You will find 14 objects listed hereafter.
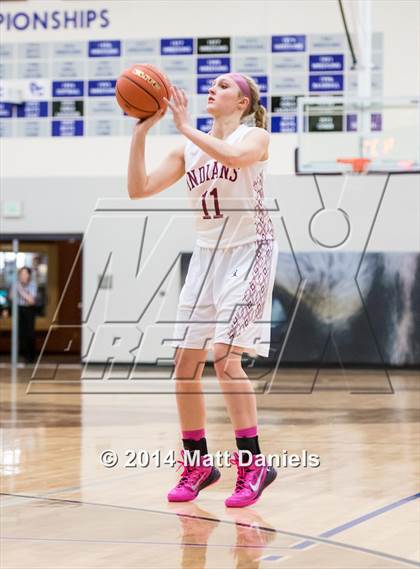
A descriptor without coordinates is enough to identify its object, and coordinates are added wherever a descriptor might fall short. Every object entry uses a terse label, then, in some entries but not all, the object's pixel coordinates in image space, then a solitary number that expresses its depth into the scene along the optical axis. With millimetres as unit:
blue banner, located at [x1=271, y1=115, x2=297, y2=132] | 18172
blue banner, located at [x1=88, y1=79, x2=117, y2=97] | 18750
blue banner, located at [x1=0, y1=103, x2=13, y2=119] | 19047
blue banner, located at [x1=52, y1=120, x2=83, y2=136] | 18922
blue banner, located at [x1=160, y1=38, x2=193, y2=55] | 18500
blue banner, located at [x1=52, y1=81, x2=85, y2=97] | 18828
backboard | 15094
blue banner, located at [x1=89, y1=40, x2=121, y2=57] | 18719
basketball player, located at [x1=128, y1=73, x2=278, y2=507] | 5125
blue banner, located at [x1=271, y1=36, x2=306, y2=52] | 18109
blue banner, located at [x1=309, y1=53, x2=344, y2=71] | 17875
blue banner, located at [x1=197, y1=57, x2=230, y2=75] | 18312
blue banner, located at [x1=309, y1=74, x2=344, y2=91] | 17844
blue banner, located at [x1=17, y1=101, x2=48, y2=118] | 18953
